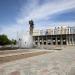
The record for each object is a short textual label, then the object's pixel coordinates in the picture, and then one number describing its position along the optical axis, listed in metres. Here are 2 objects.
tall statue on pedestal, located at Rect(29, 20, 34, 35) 48.20
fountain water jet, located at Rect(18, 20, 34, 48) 41.47
